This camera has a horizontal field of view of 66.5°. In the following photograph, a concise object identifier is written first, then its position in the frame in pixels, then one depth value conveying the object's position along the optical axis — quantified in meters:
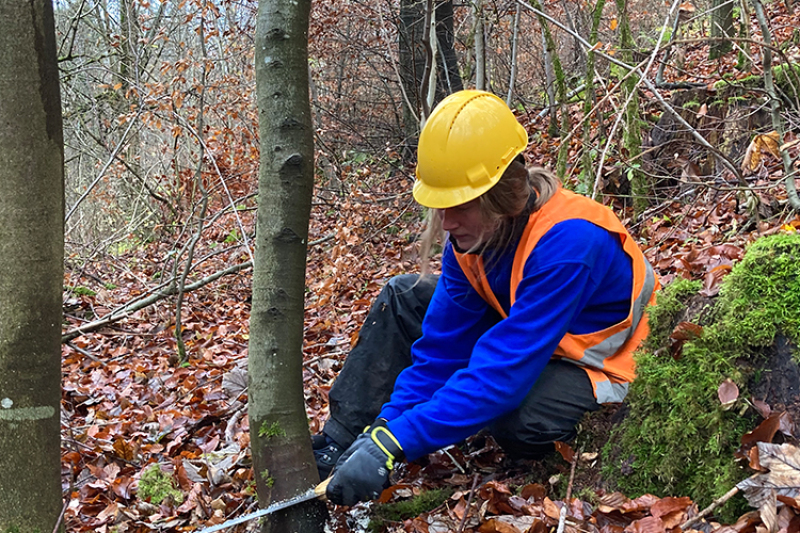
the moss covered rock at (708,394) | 2.06
